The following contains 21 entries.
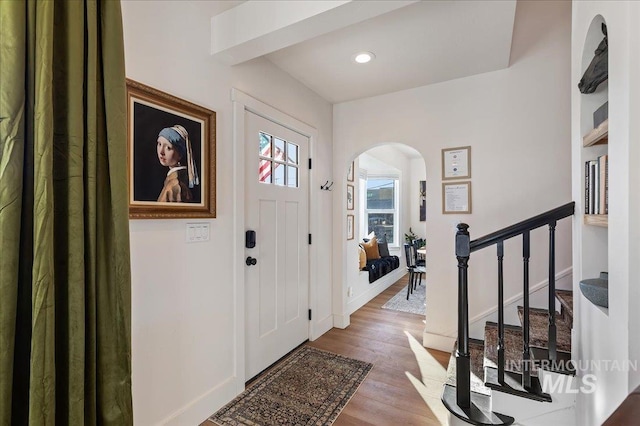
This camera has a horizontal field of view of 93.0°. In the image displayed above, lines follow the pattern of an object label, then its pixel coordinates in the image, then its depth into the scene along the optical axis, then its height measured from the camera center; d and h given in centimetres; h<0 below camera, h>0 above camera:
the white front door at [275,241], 229 -25
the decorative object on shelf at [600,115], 127 +42
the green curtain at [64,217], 92 -1
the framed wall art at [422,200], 642 +23
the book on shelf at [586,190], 148 +10
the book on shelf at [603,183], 127 +11
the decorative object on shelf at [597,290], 118 -32
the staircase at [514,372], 153 -87
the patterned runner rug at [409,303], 394 -128
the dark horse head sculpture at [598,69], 124 +61
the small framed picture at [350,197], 405 +19
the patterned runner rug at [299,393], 186 -126
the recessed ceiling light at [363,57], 233 +120
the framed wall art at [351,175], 407 +49
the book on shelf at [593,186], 139 +11
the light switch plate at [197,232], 177 -12
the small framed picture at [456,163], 272 +44
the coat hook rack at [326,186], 320 +27
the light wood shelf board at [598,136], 123 +33
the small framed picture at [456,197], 272 +12
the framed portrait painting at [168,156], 151 +31
